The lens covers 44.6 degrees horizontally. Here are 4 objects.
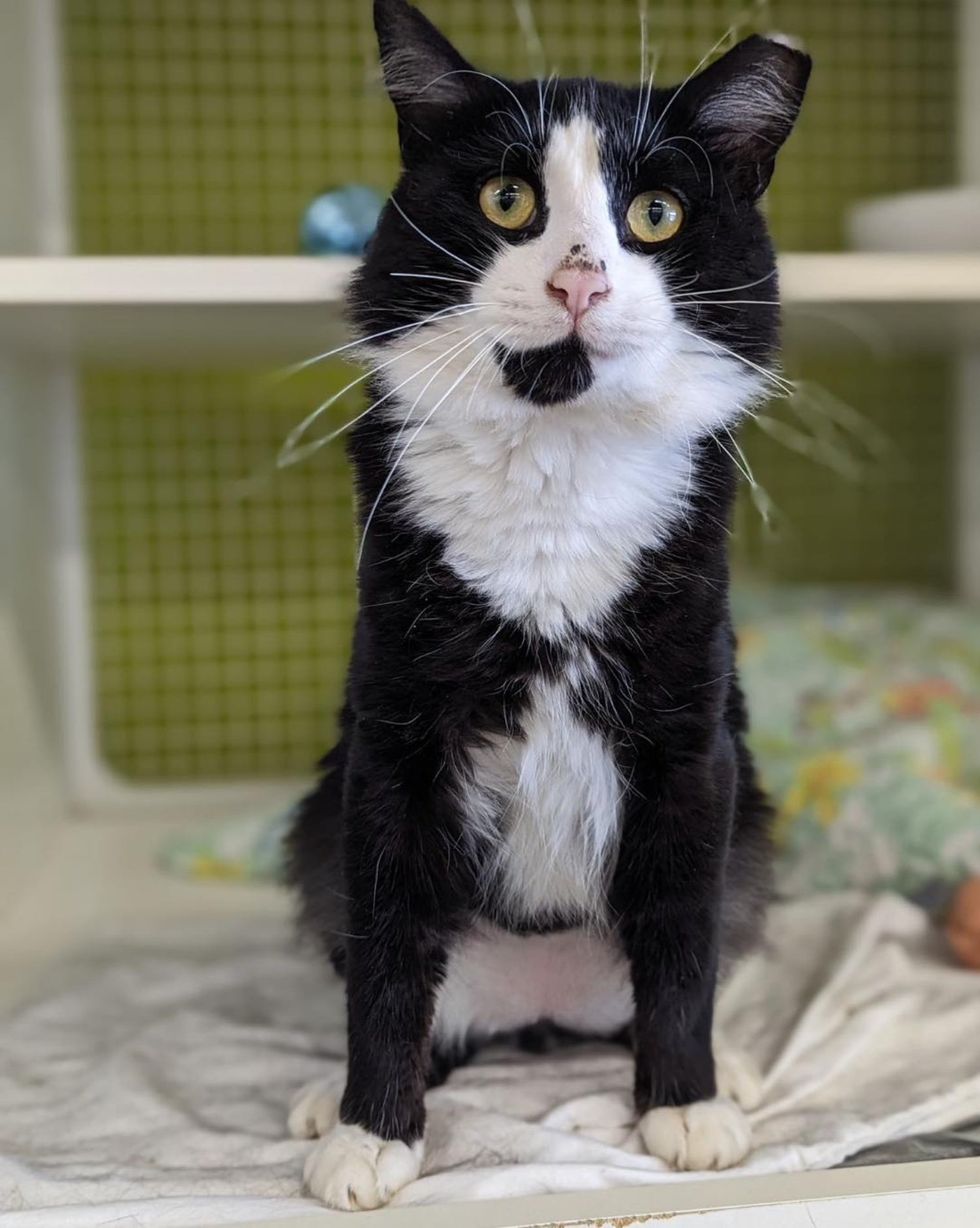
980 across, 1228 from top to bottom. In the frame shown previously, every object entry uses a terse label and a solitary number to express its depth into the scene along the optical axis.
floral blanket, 1.11
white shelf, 0.89
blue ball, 1.06
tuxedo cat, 0.61
